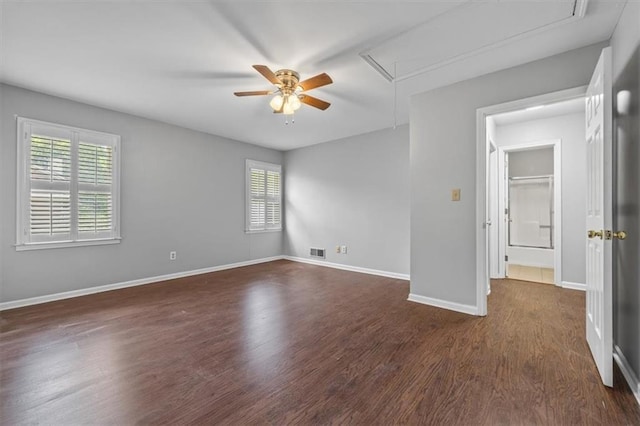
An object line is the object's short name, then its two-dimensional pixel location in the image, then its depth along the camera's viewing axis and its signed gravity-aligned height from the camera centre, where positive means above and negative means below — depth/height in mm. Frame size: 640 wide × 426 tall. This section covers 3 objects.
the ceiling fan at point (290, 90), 2473 +1206
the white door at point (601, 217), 1656 -11
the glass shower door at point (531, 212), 5574 +65
